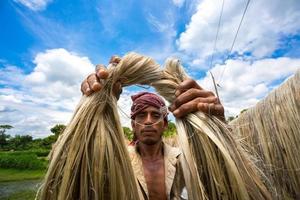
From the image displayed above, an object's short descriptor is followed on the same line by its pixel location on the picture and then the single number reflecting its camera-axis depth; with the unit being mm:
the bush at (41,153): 34619
